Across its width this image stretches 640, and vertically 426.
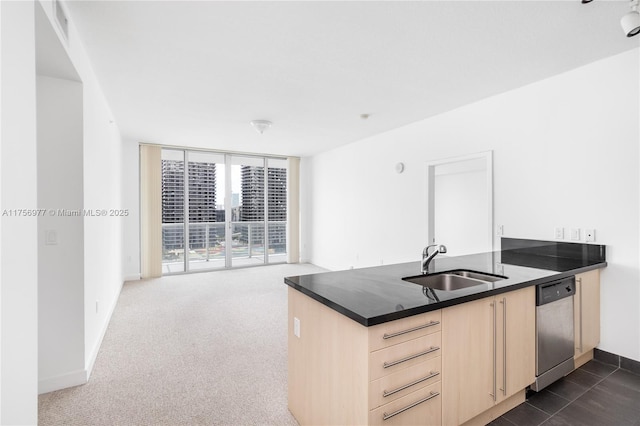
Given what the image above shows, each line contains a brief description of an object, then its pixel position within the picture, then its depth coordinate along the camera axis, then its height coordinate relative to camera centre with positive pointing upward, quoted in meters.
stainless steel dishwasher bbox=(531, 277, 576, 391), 2.16 -0.87
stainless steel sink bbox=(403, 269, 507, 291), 2.31 -0.52
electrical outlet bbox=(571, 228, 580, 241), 2.83 -0.22
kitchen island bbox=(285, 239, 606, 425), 1.44 -0.72
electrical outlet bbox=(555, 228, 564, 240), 2.95 -0.23
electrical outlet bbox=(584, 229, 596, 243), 2.74 -0.23
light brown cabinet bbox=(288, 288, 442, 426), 1.41 -0.77
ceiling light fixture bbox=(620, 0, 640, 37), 1.79 +1.06
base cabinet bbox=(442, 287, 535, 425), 1.67 -0.83
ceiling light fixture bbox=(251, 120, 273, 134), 4.43 +1.21
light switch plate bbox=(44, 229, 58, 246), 2.33 -0.19
